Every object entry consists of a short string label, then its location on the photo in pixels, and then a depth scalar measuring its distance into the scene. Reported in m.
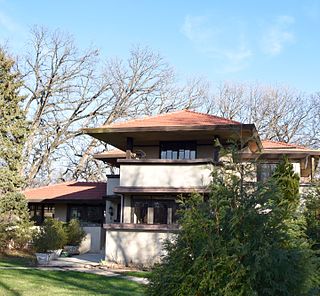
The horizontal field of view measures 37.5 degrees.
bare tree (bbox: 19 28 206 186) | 38.75
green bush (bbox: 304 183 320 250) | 11.17
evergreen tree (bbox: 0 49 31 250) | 20.69
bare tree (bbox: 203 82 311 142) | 42.00
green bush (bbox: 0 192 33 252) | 20.55
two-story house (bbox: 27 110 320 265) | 17.14
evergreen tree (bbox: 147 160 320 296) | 5.58
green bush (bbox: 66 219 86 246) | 23.11
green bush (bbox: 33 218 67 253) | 18.39
